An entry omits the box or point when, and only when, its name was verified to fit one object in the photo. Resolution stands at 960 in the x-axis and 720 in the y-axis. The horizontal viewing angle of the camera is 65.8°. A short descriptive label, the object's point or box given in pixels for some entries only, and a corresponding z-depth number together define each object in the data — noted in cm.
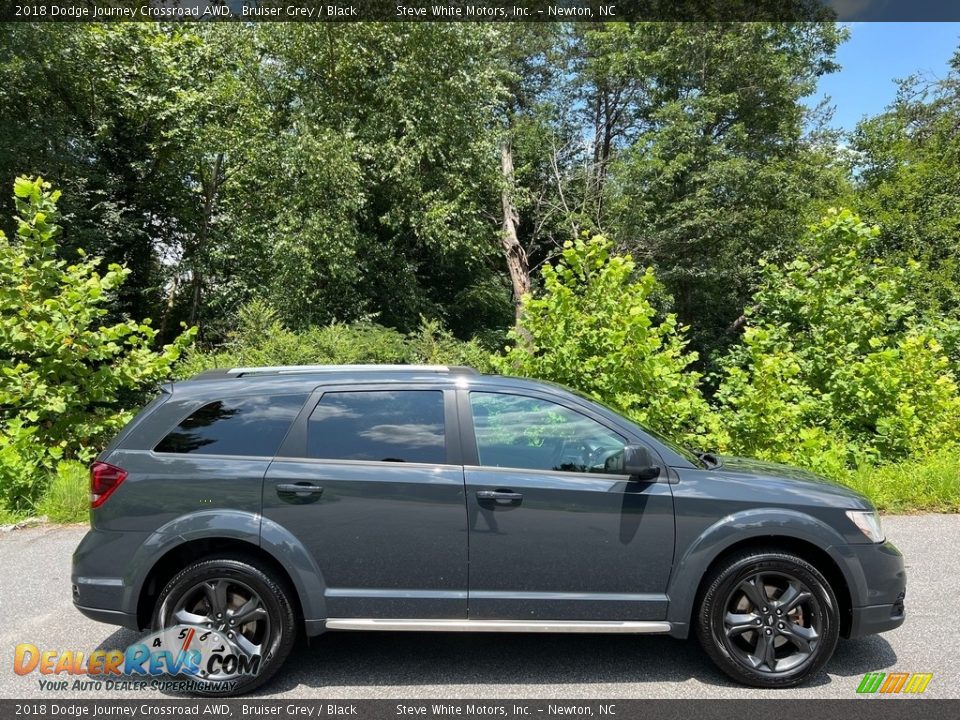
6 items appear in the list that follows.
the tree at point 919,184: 1691
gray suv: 393
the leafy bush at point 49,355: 812
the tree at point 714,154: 1862
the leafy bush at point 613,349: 828
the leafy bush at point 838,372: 837
